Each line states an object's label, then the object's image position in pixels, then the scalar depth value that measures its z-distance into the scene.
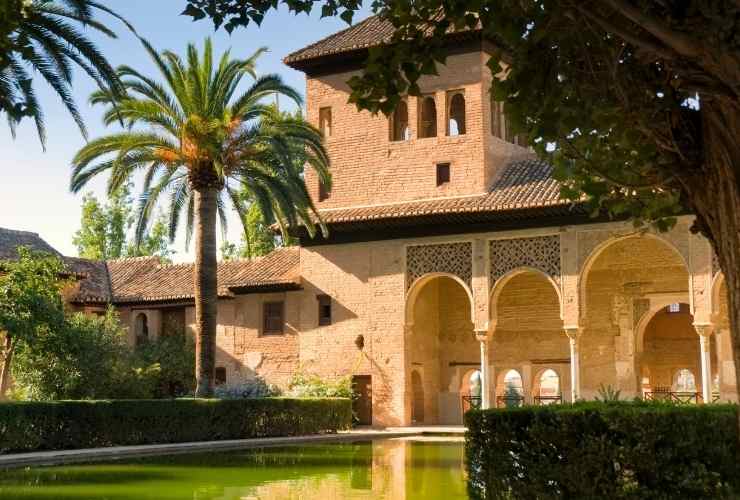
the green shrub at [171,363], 29.08
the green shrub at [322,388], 25.78
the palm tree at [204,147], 20.70
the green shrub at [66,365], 22.64
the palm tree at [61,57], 12.68
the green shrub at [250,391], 25.73
